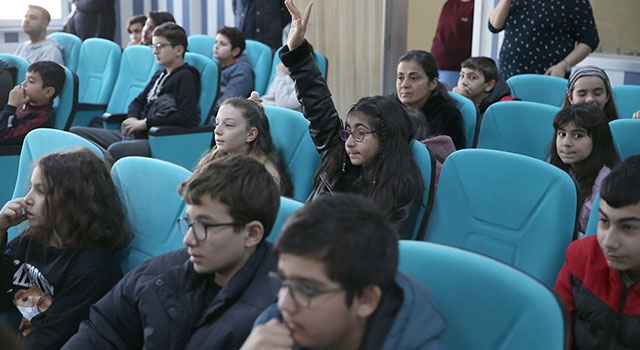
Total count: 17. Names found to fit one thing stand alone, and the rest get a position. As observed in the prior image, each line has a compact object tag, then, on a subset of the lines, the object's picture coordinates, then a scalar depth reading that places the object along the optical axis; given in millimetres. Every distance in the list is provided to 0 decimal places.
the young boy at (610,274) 1654
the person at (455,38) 5727
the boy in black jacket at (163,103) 4293
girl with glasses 2398
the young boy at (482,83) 3990
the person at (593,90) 3363
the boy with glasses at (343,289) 1198
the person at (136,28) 6418
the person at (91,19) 7164
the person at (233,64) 5145
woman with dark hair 3273
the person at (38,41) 5652
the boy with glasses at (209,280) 1555
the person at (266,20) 6148
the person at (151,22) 5918
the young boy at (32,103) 3879
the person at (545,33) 4246
